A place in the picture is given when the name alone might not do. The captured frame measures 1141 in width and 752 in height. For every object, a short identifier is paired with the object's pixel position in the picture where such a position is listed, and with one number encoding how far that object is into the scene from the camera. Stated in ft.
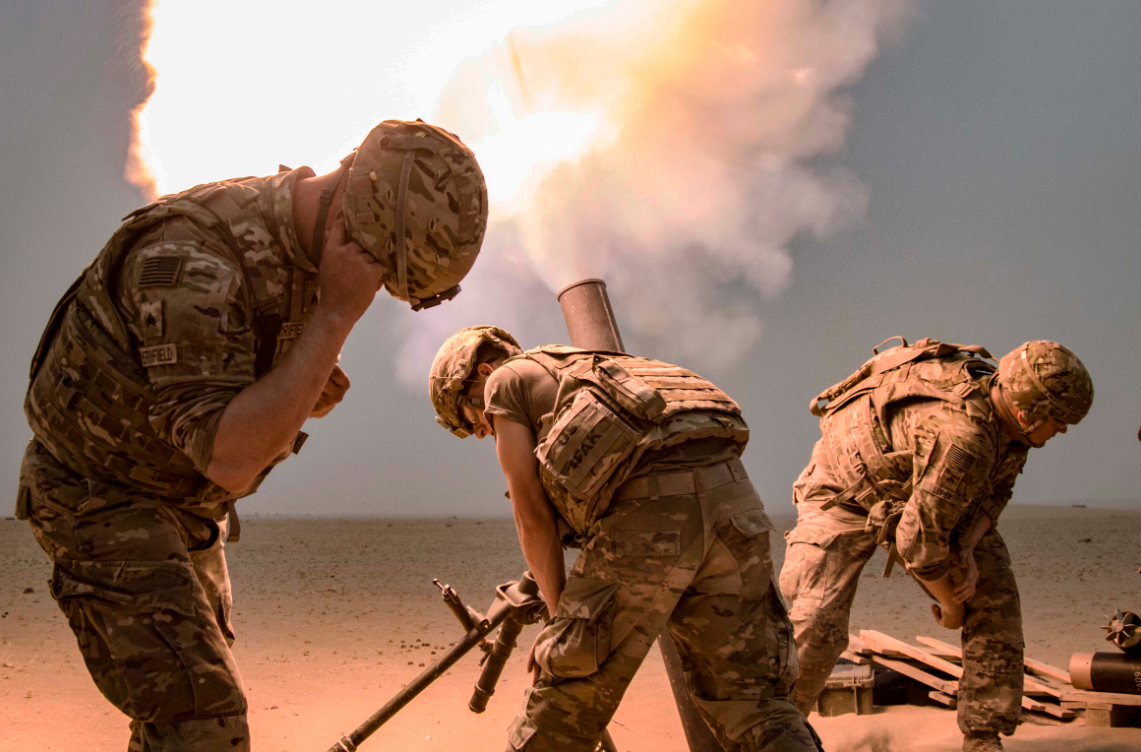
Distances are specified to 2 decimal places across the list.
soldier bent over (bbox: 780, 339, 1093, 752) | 13.57
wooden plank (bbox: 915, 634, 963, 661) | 18.89
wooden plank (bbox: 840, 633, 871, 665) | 18.56
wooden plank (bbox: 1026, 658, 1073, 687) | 18.05
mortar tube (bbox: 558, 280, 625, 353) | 13.44
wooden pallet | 16.96
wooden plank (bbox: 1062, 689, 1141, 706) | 15.78
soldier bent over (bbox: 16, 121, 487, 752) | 5.73
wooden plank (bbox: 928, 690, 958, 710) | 16.94
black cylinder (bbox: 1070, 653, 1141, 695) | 16.14
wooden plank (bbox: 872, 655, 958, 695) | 17.02
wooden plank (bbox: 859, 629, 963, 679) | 17.42
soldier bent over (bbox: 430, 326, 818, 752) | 8.41
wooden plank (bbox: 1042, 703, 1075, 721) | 16.46
